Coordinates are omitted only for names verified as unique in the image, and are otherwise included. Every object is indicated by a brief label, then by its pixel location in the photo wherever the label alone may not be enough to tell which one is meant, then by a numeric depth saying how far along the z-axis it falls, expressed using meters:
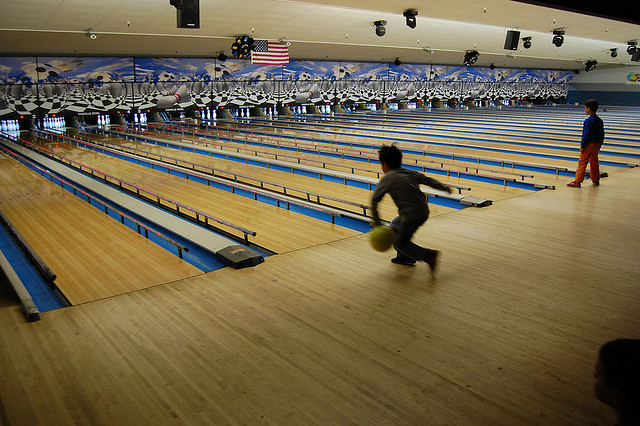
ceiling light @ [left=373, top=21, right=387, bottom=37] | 10.90
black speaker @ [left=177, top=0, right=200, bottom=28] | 7.13
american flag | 12.95
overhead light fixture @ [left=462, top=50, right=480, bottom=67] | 16.47
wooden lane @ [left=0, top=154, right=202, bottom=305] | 3.45
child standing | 5.84
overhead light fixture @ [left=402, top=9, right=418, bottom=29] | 9.31
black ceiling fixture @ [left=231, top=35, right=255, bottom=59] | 12.08
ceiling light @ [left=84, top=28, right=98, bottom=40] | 10.30
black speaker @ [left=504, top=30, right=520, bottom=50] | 11.38
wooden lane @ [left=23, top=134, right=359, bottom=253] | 4.46
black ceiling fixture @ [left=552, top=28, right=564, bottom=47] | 11.92
